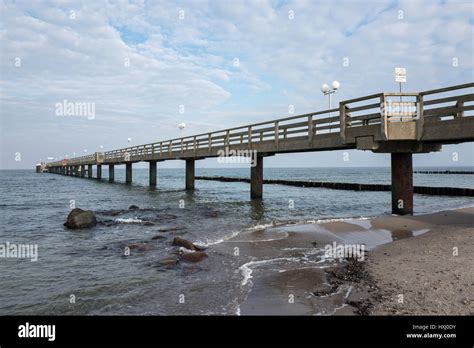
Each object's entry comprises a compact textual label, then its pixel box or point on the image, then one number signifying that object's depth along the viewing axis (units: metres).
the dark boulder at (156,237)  10.87
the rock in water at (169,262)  7.79
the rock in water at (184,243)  9.15
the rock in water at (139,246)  9.48
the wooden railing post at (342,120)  13.10
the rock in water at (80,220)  13.14
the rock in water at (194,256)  8.13
